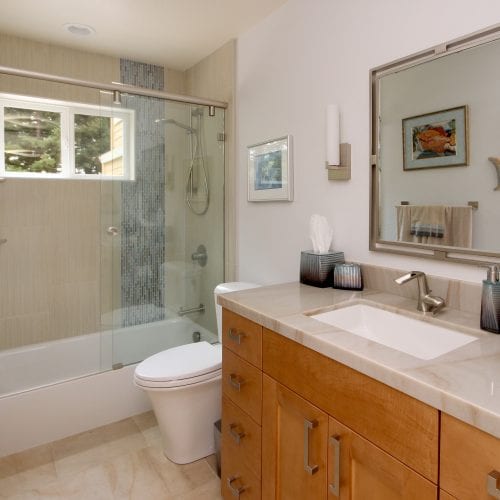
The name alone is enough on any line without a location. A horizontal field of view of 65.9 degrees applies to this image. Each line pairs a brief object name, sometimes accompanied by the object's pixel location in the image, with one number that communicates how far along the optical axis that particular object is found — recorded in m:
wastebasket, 1.84
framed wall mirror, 1.24
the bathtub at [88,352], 2.35
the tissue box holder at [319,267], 1.65
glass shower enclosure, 2.43
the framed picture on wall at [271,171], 2.04
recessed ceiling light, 2.34
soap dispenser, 1.07
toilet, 1.78
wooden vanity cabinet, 0.73
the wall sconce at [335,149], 1.70
